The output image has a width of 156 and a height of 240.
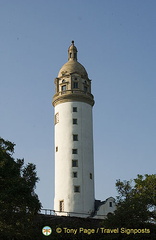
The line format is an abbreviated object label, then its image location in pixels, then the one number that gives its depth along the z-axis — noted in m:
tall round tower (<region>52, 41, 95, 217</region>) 63.94
